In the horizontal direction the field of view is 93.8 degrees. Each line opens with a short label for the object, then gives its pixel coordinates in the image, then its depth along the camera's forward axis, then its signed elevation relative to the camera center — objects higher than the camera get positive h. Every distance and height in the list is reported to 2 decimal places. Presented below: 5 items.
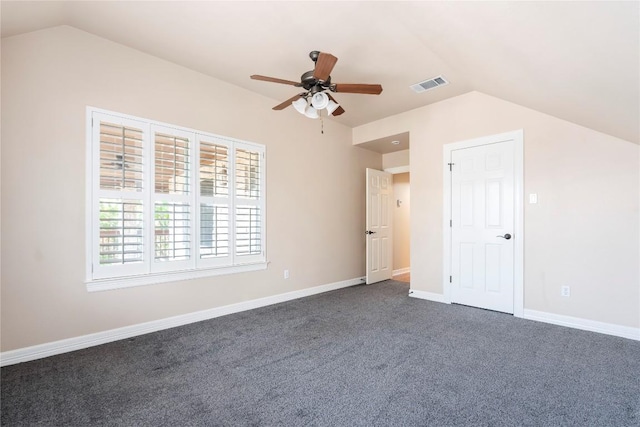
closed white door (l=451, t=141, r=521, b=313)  3.79 -0.16
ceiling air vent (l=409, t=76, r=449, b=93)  3.65 +1.64
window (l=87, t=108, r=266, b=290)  2.88 +0.12
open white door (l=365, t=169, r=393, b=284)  5.57 -0.24
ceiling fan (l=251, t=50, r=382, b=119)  2.64 +1.19
